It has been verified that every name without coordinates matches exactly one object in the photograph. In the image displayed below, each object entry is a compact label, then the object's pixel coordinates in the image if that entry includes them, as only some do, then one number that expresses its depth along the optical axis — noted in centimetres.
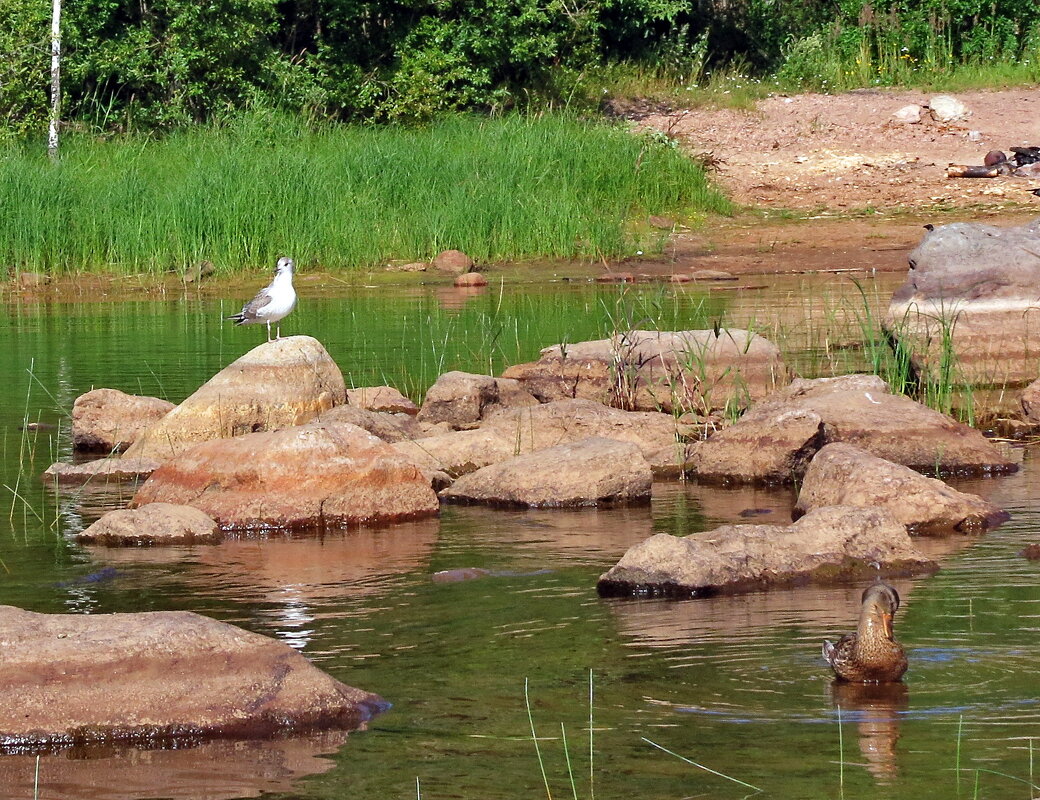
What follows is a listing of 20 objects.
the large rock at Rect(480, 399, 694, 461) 1956
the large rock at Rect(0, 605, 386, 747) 1006
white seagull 2333
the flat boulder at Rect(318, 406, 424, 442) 1981
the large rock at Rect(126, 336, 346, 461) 2000
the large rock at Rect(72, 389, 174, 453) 2111
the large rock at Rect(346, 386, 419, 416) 2250
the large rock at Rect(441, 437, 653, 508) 1747
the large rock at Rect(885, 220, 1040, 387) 2312
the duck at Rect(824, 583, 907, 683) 1078
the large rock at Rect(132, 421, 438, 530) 1670
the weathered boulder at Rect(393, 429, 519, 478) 1917
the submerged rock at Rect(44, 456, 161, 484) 1942
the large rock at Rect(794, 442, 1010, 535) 1568
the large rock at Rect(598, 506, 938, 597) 1341
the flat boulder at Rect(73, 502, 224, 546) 1594
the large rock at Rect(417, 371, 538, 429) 2144
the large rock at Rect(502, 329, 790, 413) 2173
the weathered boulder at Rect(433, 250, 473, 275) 4078
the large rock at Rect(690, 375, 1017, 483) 1842
